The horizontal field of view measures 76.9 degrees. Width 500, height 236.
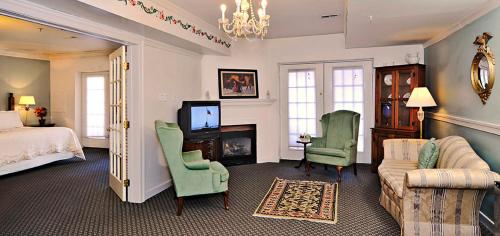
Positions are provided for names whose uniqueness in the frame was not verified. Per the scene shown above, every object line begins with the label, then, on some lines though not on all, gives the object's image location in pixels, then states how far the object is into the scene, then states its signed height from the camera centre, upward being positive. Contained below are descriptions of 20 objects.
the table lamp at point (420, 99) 4.23 +0.18
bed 5.27 -0.60
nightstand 7.64 -0.32
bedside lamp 7.30 +0.26
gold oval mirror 2.93 +0.42
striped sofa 2.42 -0.69
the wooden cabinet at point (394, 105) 4.84 +0.11
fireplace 6.00 -0.64
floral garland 3.26 +1.15
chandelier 2.74 +0.83
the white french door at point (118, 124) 3.95 -0.16
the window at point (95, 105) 7.83 +0.18
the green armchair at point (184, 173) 3.40 -0.68
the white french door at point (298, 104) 6.18 +0.16
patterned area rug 3.41 -1.09
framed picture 5.93 +0.55
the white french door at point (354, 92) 5.88 +0.38
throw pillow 3.24 -0.45
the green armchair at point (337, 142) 4.79 -0.50
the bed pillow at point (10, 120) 6.41 -0.16
